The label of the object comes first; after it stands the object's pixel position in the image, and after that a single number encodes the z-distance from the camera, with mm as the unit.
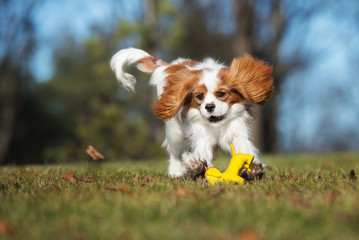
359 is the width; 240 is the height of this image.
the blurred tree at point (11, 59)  17078
